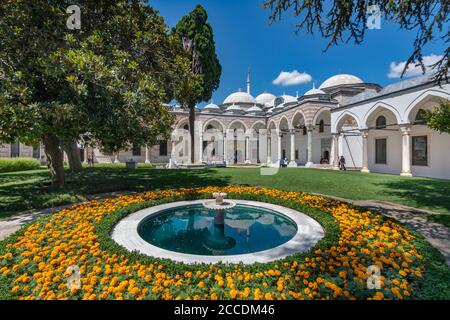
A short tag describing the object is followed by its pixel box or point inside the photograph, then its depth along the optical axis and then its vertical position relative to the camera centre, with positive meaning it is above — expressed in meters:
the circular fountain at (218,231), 3.75 -1.62
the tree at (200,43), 17.47 +9.19
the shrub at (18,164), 19.41 -0.52
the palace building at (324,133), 15.26 +3.00
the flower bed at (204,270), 2.61 -1.50
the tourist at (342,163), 20.12 -0.34
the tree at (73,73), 5.52 +2.32
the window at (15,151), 25.53 +0.89
